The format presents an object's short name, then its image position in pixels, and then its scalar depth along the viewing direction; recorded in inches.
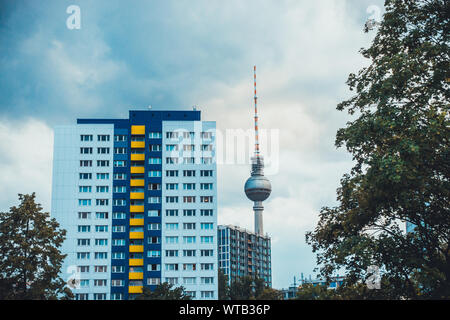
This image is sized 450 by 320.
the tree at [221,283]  4068.4
